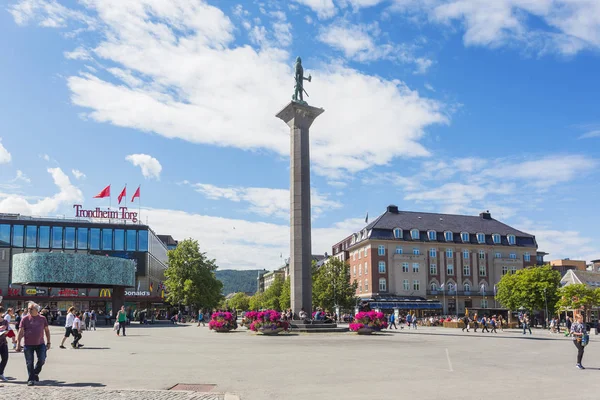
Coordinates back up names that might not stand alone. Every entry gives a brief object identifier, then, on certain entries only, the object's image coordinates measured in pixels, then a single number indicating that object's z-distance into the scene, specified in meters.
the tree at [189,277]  82.06
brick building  88.56
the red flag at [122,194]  82.06
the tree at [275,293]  131.12
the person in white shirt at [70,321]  25.51
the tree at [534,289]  68.69
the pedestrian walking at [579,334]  17.06
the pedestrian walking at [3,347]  13.27
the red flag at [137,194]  82.67
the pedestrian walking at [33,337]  12.73
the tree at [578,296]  68.01
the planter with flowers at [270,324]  34.25
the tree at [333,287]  80.94
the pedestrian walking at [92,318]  45.78
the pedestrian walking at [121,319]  34.94
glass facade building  80.38
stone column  39.62
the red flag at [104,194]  76.56
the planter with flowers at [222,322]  39.50
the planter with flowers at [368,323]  35.72
